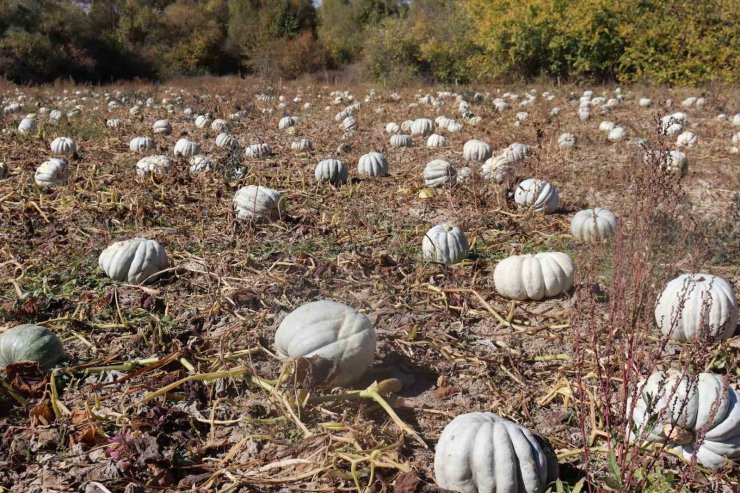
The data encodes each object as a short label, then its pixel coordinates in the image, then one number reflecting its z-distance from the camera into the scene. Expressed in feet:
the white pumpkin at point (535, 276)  12.32
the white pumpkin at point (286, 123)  33.79
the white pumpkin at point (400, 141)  27.50
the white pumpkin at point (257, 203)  16.55
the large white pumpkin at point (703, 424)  7.39
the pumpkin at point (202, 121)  33.96
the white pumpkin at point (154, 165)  21.70
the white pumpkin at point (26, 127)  30.20
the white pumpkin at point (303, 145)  26.81
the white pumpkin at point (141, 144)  26.84
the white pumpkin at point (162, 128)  31.99
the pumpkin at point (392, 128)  31.11
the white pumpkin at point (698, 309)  10.10
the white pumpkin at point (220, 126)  32.48
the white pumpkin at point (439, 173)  19.85
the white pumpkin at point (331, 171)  20.98
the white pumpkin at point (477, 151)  23.49
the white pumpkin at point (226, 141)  26.86
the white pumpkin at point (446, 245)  14.07
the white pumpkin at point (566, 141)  26.04
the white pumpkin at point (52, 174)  20.75
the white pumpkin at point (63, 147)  25.72
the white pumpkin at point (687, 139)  26.07
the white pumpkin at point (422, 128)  30.14
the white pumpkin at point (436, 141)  27.20
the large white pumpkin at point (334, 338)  9.20
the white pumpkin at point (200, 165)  22.16
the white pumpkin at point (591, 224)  14.58
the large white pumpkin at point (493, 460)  6.95
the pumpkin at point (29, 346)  9.83
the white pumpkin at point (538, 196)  17.25
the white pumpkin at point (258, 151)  25.40
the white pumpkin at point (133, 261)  13.21
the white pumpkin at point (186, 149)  25.27
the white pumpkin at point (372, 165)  22.25
